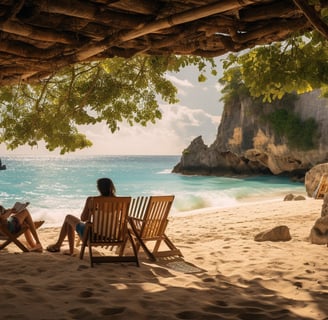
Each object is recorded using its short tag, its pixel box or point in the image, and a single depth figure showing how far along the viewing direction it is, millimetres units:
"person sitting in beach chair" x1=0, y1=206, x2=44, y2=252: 5961
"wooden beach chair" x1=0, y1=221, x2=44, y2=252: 5917
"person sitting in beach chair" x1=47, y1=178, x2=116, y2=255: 5523
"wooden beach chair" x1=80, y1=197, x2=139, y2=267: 5352
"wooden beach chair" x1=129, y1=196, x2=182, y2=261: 5804
